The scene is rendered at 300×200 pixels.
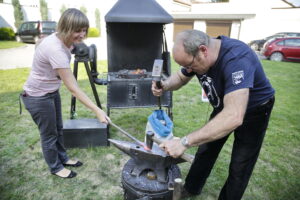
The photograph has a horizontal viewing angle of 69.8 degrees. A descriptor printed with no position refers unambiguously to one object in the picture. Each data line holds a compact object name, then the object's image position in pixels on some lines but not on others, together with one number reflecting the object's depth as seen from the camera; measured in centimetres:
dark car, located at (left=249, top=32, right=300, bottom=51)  1493
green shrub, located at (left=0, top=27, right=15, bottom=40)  1555
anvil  158
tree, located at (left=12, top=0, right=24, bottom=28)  1938
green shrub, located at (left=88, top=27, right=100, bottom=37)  2405
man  130
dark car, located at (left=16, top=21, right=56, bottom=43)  1339
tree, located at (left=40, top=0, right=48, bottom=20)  2311
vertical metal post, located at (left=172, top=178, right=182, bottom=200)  140
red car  1027
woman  179
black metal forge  296
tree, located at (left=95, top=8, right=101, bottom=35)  3064
